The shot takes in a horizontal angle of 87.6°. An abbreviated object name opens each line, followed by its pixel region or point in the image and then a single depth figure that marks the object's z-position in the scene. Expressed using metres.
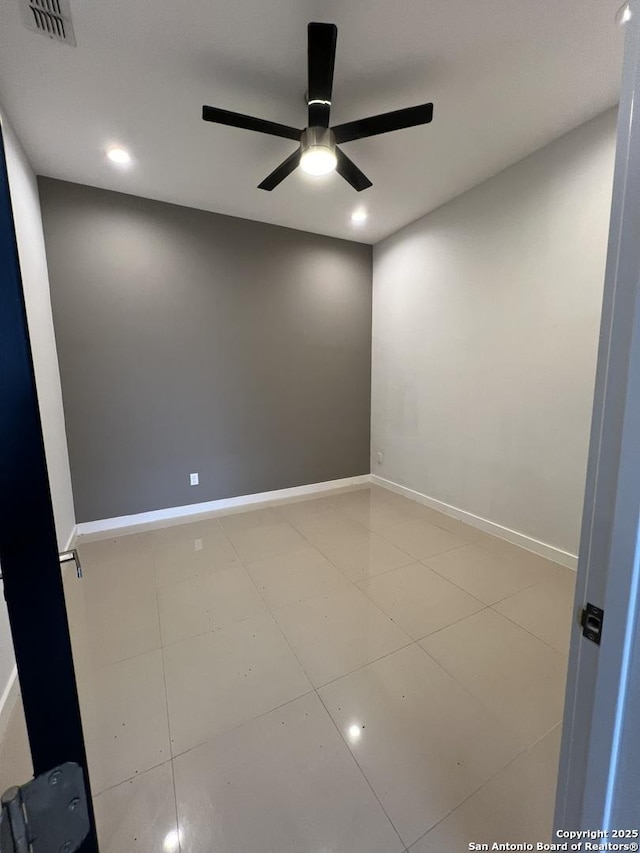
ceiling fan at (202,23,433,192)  1.52
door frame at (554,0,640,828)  0.47
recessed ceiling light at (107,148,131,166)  2.32
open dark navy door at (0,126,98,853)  0.54
